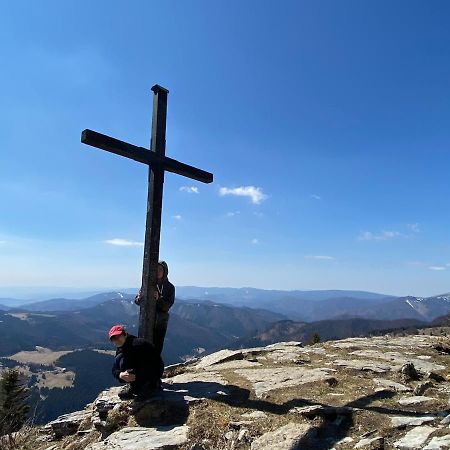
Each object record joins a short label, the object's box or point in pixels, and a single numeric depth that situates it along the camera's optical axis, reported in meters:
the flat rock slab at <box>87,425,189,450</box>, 5.85
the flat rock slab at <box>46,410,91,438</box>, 8.31
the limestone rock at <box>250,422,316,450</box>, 5.45
